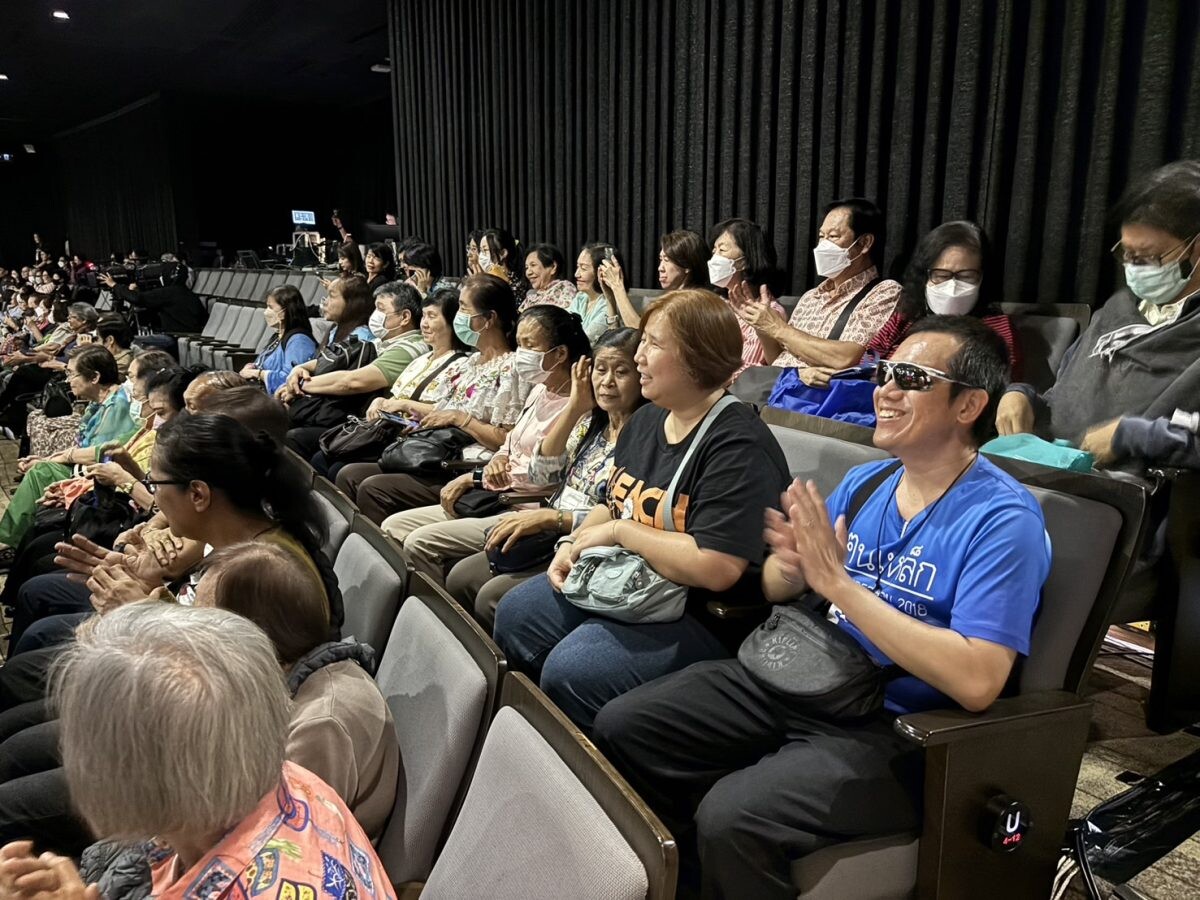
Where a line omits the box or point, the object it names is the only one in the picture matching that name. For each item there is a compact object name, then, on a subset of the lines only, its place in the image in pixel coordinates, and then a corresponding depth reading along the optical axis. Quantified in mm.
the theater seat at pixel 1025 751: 1290
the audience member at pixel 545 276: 4969
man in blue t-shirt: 1340
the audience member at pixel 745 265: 3482
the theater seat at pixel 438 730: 1320
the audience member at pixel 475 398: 3320
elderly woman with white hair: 874
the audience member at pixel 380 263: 6611
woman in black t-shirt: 1786
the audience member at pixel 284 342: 5000
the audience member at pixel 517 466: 2816
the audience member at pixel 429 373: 3788
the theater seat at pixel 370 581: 1778
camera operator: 9055
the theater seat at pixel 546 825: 905
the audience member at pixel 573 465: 2402
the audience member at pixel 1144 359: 1938
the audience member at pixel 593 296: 4406
